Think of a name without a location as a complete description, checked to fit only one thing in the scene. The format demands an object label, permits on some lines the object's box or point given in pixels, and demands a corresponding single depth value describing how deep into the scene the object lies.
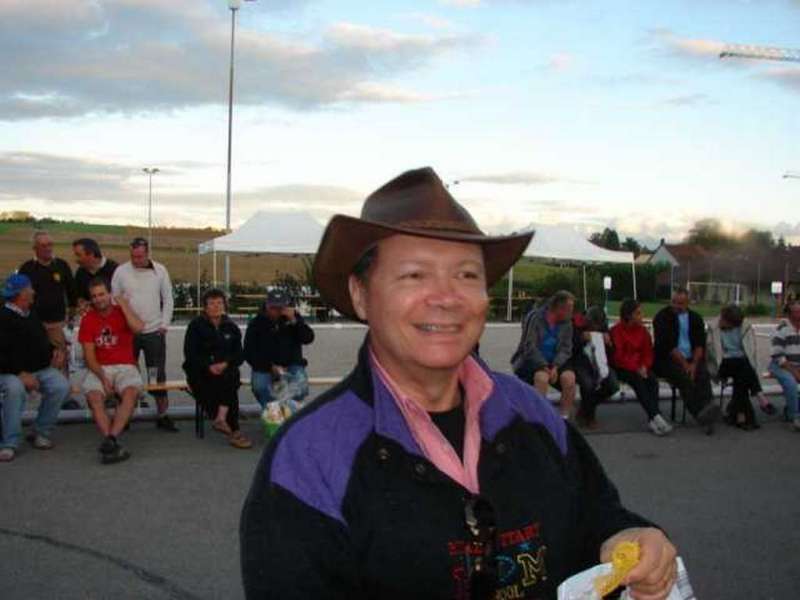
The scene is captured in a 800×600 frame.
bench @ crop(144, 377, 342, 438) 8.38
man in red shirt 7.69
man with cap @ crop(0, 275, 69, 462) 7.39
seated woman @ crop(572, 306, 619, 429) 9.21
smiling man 1.68
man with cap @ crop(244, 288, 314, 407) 8.52
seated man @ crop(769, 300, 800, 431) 9.62
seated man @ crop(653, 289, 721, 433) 9.48
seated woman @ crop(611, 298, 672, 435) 9.36
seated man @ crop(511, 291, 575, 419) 9.05
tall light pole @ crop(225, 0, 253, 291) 27.03
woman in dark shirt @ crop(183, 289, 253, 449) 8.20
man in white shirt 8.69
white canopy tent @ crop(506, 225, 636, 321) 20.02
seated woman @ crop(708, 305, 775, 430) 9.55
